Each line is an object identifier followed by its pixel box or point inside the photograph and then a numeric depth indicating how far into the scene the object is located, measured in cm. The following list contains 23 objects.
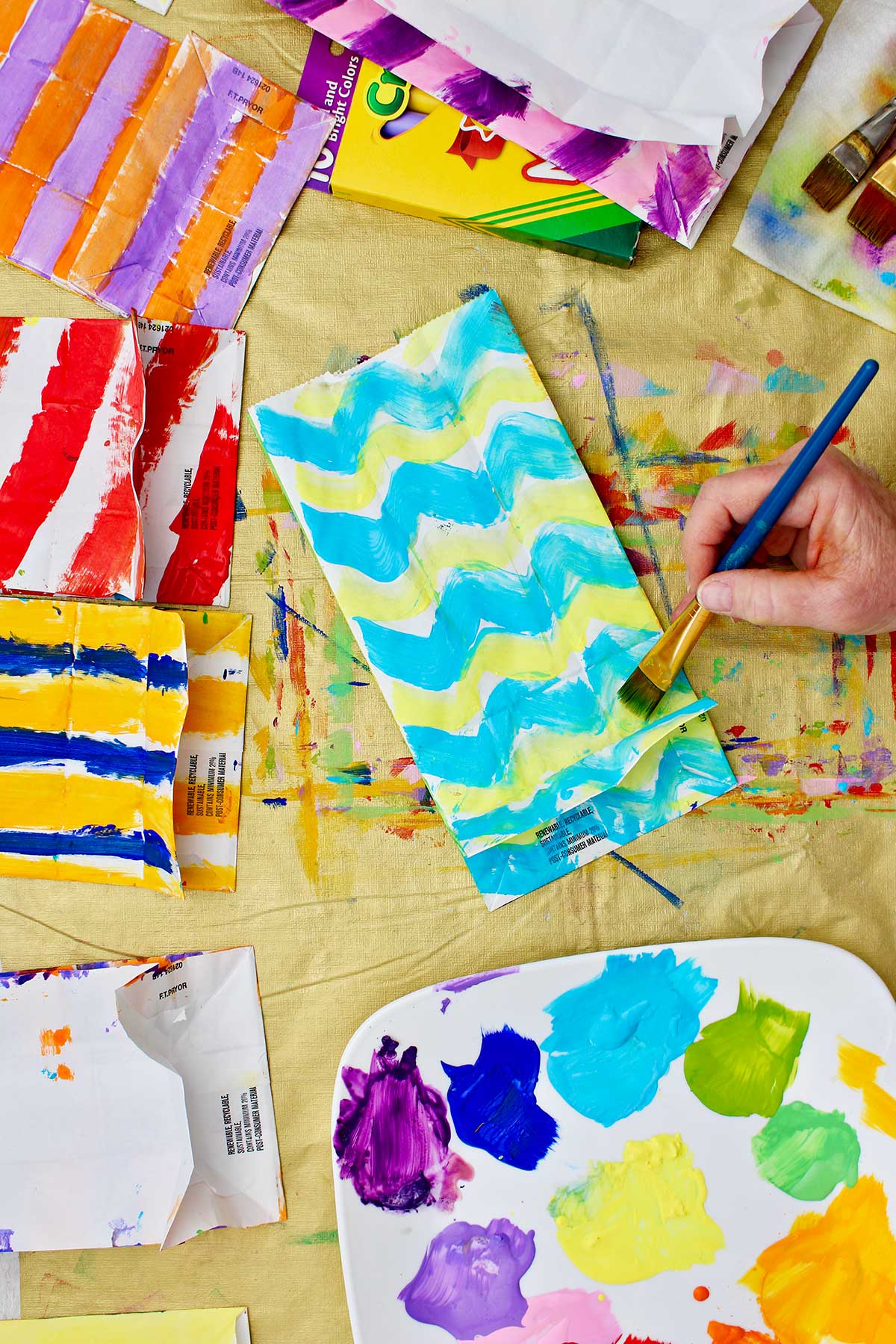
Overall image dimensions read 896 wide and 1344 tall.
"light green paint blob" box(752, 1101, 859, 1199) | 69
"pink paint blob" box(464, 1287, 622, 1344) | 70
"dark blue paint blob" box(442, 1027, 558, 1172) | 71
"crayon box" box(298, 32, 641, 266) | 74
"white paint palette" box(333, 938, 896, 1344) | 69
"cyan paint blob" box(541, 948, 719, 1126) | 71
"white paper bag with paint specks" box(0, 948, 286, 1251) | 74
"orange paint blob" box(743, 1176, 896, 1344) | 68
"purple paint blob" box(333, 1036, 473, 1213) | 71
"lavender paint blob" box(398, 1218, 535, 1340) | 70
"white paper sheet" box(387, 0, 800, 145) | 69
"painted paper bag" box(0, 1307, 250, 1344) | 75
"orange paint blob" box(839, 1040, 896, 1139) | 69
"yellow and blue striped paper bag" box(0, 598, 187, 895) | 74
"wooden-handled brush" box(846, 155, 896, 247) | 70
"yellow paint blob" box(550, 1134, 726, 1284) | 70
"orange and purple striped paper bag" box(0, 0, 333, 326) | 76
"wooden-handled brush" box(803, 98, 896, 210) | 71
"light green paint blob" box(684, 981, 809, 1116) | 70
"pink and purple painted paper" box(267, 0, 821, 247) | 73
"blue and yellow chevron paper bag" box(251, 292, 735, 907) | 73
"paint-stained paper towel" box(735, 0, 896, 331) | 73
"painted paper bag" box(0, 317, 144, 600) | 75
